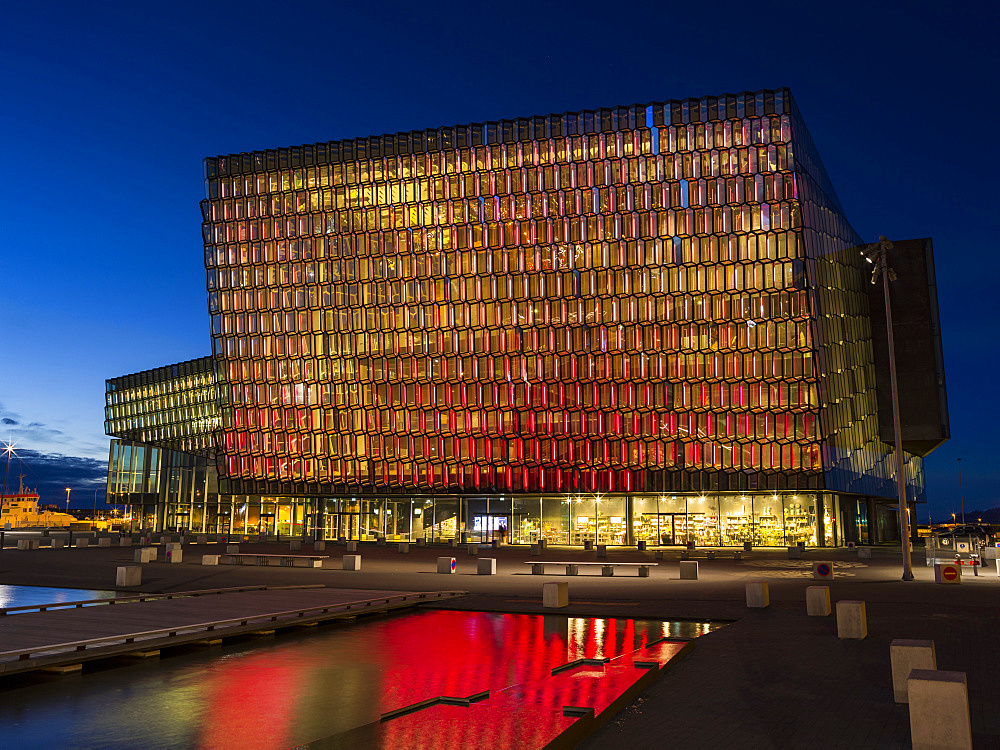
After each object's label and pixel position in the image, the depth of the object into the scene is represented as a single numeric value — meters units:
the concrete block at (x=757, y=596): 20.36
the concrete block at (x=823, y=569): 25.64
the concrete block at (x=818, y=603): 18.52
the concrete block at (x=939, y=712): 7.44
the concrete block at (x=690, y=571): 29.55
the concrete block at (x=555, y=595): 20.28
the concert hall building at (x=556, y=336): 59.88
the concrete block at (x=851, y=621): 15.13
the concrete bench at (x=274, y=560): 36.19
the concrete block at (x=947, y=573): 27.25
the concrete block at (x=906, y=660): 10.04
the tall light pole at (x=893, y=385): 29.42
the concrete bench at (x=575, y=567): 32.06
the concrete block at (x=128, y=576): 24.81
